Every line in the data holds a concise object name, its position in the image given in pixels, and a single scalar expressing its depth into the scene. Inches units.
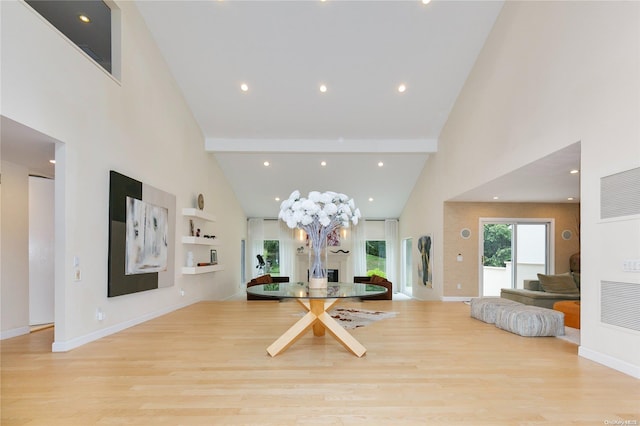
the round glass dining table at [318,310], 138.6
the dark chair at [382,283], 317.1
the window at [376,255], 515.1
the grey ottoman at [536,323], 182.0
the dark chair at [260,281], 318.4
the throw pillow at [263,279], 333.1
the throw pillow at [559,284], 285.4
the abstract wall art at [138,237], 185.9
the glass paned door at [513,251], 343.0
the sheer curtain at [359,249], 507.5
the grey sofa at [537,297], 271.1
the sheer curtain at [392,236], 507.8
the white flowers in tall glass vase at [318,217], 154.6
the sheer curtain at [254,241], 509.0
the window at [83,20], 213.3
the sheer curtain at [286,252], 505.7
